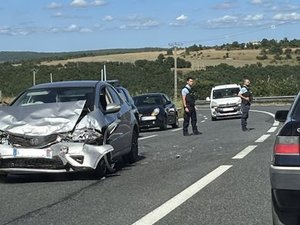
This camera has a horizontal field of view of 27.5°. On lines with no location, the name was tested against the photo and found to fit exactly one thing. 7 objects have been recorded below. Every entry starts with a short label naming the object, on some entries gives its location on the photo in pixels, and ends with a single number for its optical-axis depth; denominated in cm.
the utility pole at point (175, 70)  6084
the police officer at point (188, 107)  1864
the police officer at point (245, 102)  1948
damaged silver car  920
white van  2984
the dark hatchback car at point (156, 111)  2255
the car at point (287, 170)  512
